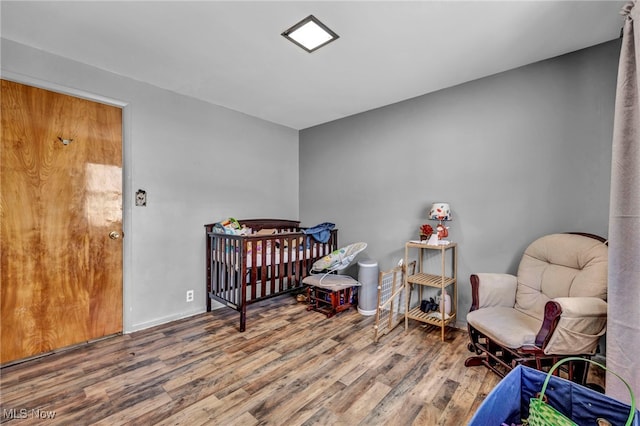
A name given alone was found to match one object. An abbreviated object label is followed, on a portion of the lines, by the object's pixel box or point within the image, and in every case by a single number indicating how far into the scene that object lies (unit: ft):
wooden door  6.84
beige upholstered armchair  5.32
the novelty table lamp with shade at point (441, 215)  8.73
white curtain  4.57
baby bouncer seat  10.18
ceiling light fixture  6.09
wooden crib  8.95
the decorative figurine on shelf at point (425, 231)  9.04
